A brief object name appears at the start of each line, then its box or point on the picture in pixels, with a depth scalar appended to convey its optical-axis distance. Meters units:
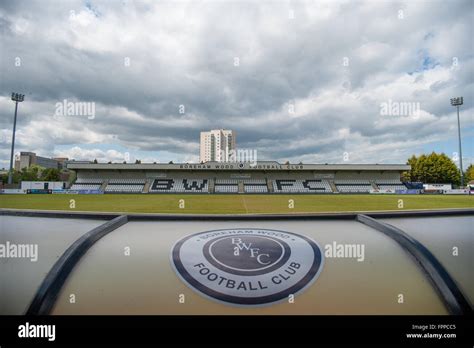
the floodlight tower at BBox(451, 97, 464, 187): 33.25
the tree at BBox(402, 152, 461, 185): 52.69
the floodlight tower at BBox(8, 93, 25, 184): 30.93
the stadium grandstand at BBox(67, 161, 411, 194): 41.07
